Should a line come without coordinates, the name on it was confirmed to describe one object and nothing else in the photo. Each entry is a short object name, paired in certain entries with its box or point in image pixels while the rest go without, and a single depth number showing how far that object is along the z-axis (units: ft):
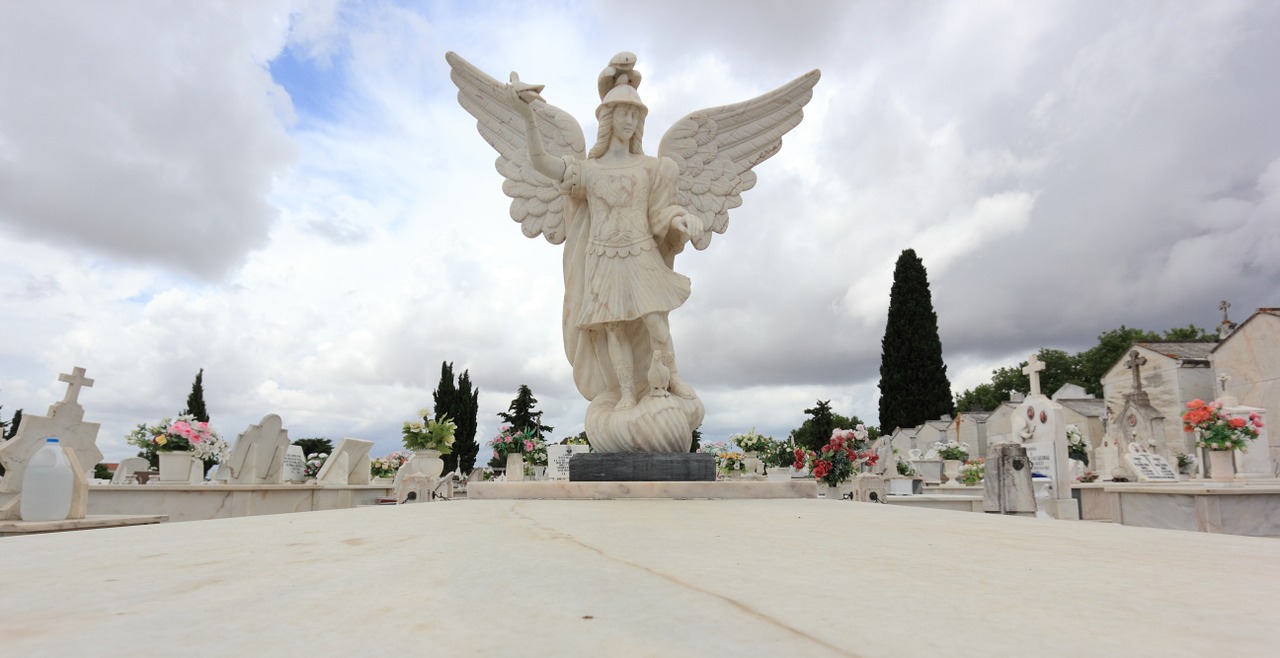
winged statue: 18.65
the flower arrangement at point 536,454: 39.52
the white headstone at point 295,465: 34.06
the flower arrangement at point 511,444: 39.42
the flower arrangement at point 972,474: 42.27
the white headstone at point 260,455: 27.78
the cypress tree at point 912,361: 84.74
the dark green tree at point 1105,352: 115.03
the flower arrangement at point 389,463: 45.07
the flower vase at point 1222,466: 28.19
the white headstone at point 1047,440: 31.65
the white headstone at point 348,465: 33.19
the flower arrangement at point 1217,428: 27.61
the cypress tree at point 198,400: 75.00
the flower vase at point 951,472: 50.49
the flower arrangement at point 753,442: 37.96
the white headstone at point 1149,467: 33.37
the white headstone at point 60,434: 20.89
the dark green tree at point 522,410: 76.74
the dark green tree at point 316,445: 96.02
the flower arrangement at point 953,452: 57.62
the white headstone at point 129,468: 38.24
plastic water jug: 13.88
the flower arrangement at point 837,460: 31.81
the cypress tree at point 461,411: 78.38
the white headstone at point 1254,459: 29.73
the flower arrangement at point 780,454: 36.96
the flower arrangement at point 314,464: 45.28
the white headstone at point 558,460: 39.00
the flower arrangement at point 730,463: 36.11
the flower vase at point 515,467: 38.51
